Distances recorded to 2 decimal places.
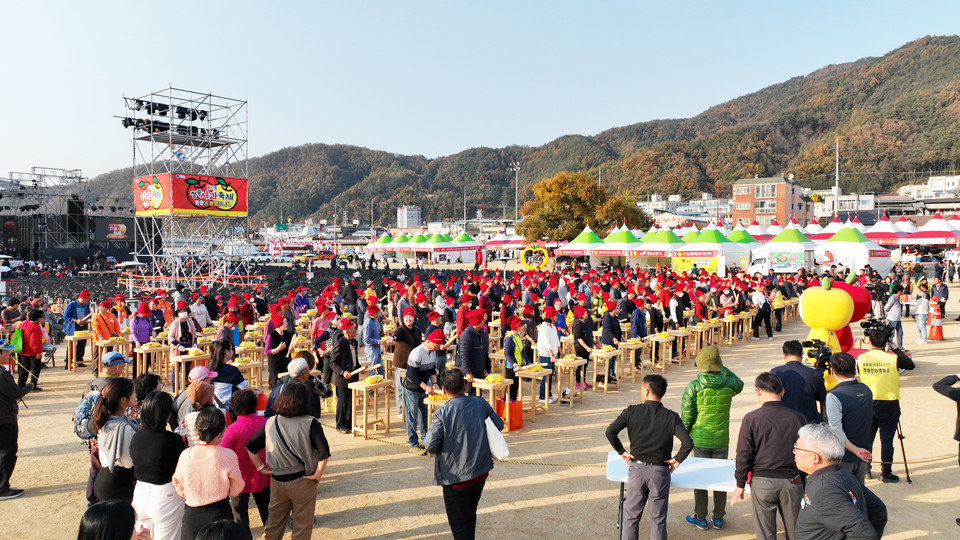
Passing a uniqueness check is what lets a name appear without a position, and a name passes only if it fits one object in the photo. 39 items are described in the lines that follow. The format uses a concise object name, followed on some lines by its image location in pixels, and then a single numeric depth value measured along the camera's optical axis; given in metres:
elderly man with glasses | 2.54
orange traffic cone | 13.56
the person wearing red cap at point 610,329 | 9.56
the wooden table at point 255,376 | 9.46
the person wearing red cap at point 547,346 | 8.35
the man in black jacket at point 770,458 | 3.63
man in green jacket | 4.45
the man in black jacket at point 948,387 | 4.63
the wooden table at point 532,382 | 7.76
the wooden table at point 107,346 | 9.91
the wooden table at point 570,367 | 8.33
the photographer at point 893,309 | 11.68
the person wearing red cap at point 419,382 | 6.38
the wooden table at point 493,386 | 6.84
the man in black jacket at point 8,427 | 5.00
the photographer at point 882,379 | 5.26
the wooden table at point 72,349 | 10.78
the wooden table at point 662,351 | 10.59
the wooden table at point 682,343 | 11.31
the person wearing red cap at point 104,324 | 10.09
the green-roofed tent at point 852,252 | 23.16
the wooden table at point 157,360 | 9.63
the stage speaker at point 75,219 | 44.81
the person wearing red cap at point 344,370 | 7.18
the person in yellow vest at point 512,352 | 8.01
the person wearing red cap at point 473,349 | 7.07
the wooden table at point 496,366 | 11.38
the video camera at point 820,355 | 5.43
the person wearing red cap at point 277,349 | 8.12
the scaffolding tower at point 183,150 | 23.80
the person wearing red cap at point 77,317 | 11.15
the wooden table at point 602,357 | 9.01
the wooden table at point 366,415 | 7.03
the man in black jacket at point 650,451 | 3.83
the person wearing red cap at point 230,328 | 8.62
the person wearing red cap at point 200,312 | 11.08
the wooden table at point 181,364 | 8.59
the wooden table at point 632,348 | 9.74
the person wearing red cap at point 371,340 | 8.73
